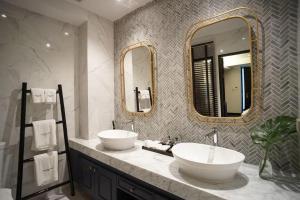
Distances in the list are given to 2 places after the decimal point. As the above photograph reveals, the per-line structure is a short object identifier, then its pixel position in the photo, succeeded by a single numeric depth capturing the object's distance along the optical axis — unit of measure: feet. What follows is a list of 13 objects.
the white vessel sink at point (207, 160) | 3.34
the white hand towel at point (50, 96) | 6.60
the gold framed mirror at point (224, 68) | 4.42
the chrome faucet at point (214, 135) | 4.34
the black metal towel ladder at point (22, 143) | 5.80
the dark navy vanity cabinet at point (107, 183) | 4.23
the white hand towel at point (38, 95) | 6.31
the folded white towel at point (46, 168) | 6.08
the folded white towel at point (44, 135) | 6.18
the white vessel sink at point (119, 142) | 5.66
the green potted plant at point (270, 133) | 3.47
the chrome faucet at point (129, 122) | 7.22
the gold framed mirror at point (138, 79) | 6.73
